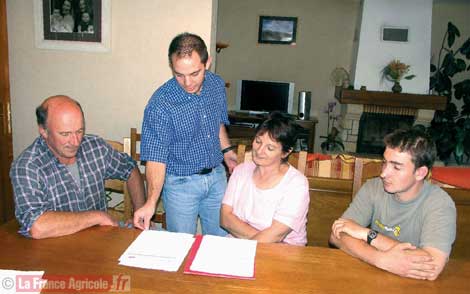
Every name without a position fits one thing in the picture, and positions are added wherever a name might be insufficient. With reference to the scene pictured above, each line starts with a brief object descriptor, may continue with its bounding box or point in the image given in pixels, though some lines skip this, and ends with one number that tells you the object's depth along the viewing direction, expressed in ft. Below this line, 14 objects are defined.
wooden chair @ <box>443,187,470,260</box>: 5.78
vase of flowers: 16.87
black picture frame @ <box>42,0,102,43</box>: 8.55
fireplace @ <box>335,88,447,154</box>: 16.78
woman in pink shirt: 5.05
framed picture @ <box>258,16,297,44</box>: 18.13
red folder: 3.66
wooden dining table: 3.52
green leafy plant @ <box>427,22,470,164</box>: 15.07
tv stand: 17.46
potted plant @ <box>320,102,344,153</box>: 17.89
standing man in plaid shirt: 5.14
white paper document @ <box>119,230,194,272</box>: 3.80
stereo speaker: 17.58
